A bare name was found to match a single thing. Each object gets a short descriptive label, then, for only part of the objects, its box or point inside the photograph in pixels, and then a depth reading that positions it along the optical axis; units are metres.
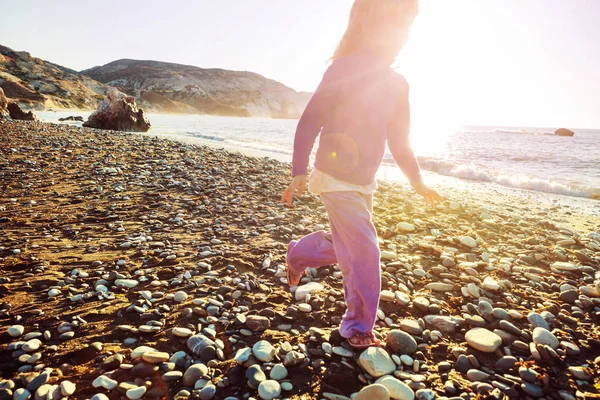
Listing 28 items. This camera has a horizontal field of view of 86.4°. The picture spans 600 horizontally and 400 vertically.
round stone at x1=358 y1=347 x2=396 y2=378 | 2.45
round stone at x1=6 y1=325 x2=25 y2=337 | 2.63
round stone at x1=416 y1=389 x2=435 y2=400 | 2.24
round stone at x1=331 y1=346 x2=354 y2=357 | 2.62
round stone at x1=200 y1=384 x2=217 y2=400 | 2.15
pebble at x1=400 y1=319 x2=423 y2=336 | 2.98
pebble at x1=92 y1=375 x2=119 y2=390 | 2.17
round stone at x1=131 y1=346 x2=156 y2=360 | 2.47
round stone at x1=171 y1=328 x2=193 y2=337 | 2.74
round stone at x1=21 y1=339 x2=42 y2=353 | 2.47
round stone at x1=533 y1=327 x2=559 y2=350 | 2.78
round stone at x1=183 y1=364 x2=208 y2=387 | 2.27
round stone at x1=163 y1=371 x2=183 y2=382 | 2.29
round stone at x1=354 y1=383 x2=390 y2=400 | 2.13
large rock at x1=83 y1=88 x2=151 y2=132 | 27.09
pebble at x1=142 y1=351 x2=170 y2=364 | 2.42
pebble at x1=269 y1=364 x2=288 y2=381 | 2.37
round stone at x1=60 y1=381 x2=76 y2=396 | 2.10
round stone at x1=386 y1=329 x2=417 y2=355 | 2.72
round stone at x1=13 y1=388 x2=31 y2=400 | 2.04
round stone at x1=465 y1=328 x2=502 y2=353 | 2.76
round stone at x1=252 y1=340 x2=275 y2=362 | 2.52
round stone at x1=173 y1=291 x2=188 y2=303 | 3.33
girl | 2.62
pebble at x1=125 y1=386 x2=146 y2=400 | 2.11
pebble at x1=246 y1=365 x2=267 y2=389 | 2.28
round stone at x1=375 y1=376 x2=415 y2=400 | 2.22
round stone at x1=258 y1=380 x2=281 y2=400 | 2.19
